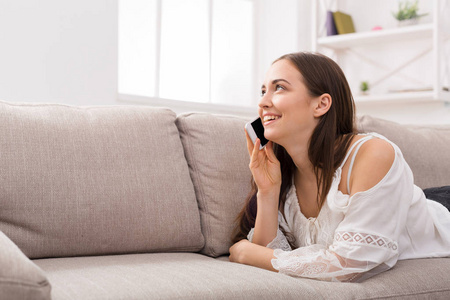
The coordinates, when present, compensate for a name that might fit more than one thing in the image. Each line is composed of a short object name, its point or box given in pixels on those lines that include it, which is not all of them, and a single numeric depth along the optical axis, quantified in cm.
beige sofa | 137
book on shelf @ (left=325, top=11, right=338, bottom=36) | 402
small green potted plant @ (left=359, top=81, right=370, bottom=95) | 395
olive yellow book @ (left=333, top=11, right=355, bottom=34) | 401
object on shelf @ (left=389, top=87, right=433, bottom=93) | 359
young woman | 152
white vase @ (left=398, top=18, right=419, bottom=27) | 375
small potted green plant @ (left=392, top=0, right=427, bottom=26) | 374
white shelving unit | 355
